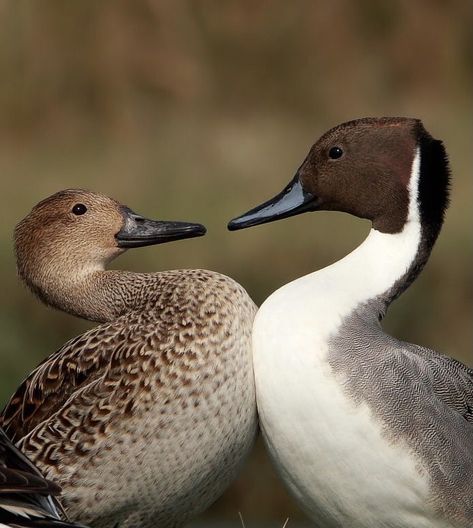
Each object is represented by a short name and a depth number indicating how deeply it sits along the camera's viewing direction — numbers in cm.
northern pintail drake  887
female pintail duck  898
